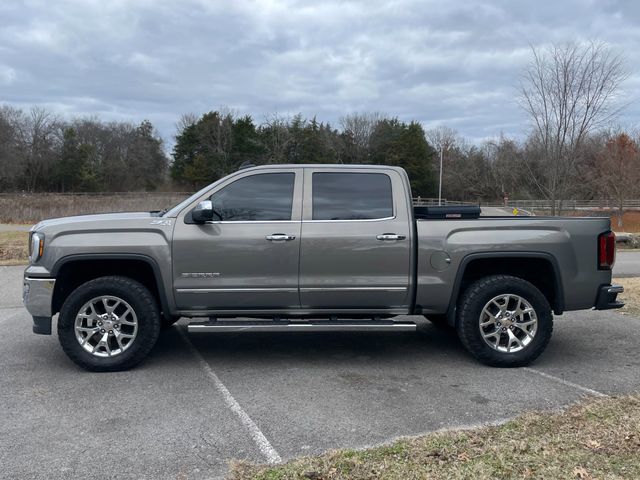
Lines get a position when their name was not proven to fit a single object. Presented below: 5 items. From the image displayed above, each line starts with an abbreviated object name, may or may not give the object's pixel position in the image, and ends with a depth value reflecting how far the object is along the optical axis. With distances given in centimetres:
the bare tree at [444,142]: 7300
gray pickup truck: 525
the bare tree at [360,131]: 6881
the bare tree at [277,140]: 6266
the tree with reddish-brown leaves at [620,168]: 3744
